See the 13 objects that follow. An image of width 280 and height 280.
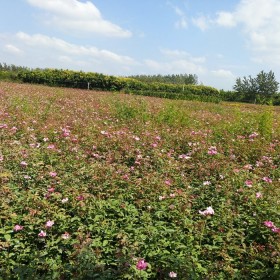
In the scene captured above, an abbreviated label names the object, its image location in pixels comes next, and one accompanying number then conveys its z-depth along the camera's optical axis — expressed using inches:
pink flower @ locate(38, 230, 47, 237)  104.1
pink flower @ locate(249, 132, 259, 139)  238.7
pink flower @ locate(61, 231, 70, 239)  103.5
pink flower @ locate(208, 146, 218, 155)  187.5
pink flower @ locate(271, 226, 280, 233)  108.3
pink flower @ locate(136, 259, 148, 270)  90.0
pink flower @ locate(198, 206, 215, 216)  119.9
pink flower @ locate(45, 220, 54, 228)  107.9
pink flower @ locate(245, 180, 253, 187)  143.1
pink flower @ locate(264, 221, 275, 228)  110.7
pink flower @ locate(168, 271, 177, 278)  89.9
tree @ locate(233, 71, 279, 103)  1499.8
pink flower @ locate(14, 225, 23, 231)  106.2
